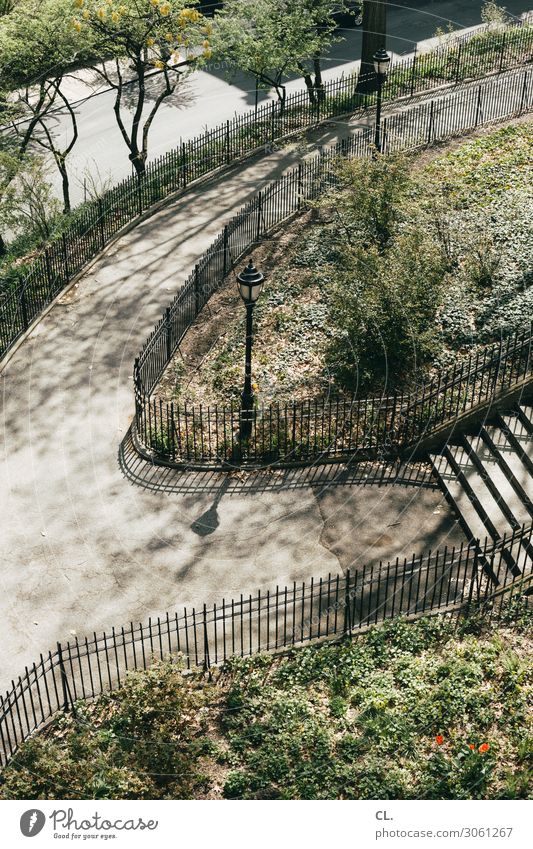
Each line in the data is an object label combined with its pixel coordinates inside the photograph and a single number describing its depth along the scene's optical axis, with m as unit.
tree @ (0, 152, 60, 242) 23.92
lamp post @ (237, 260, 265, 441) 16.88
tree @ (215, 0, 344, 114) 28.97
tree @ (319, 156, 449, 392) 19.59
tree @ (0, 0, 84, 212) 25.41
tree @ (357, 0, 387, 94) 30.31
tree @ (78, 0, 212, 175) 25.56
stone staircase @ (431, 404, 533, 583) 16.61
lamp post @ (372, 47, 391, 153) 24.47
